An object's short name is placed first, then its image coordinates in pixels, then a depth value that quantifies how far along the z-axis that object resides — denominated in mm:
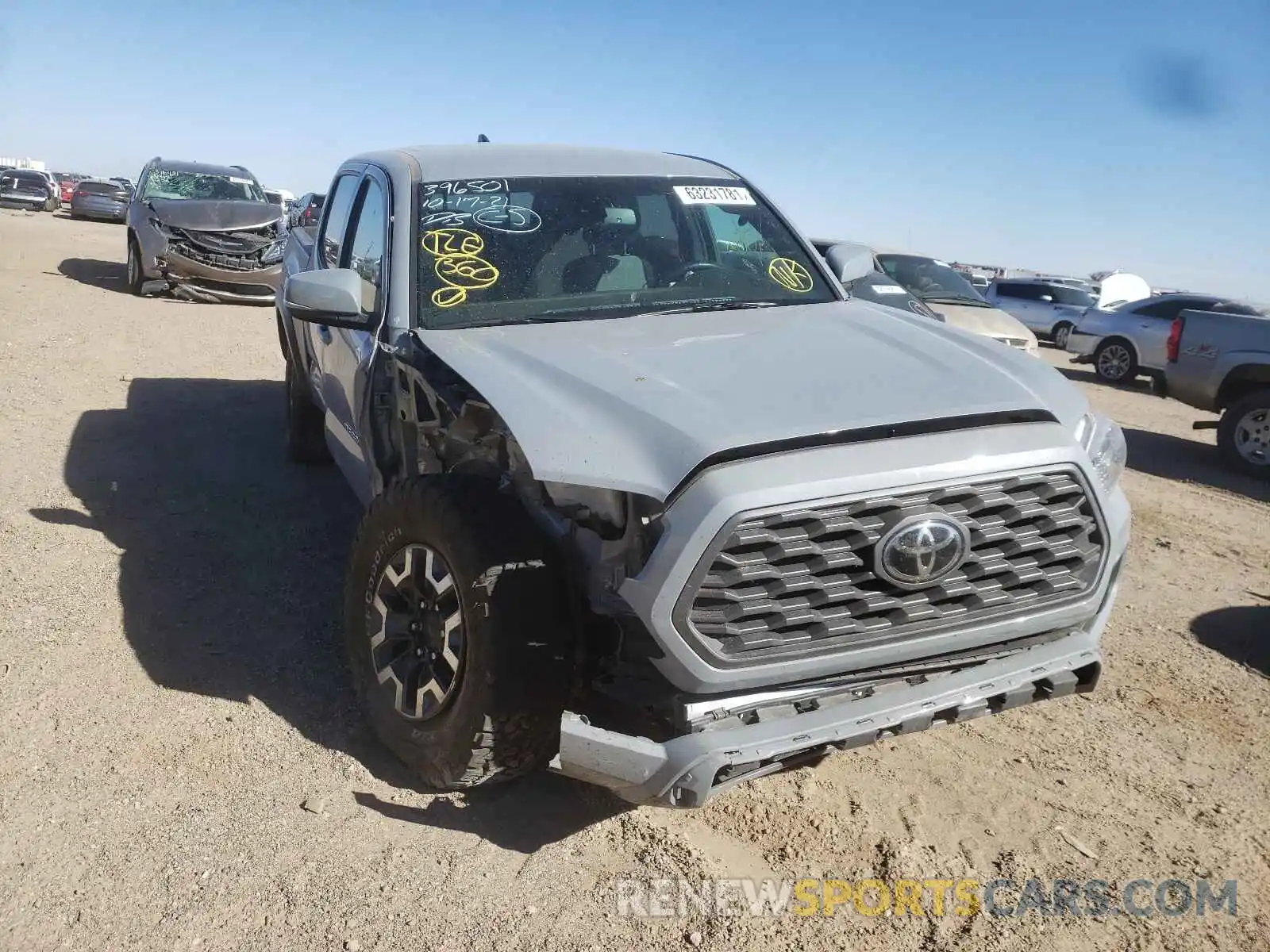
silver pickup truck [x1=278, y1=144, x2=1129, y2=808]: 2607
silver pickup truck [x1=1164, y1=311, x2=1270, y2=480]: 9281
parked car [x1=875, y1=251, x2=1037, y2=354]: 11039
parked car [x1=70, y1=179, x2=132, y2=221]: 35062
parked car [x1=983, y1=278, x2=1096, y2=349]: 21109
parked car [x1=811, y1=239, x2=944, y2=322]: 9094
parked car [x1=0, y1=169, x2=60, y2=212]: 38562
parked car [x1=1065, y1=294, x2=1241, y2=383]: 15625
